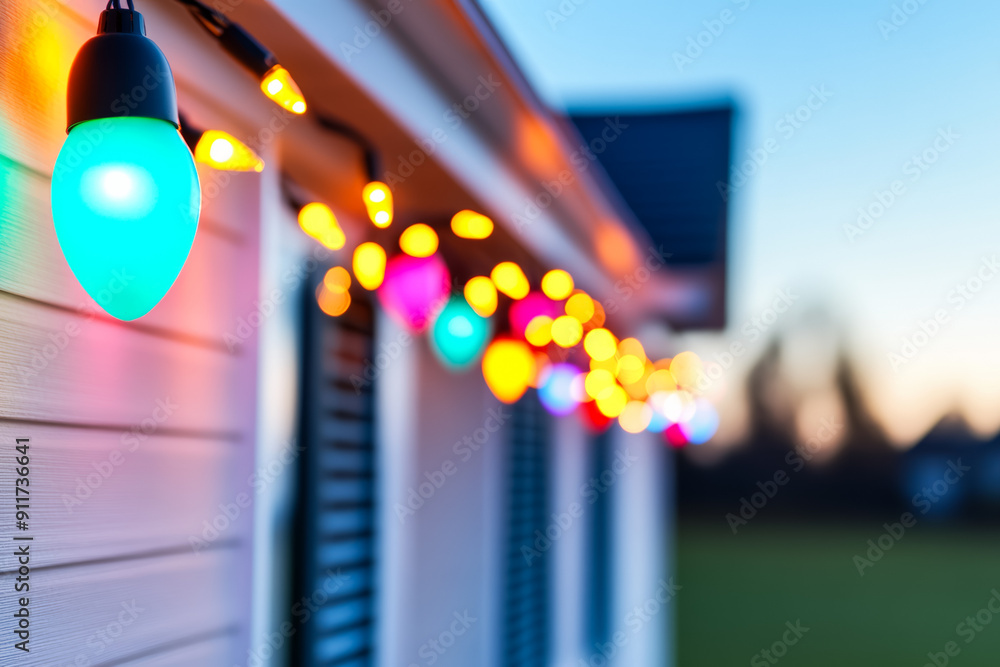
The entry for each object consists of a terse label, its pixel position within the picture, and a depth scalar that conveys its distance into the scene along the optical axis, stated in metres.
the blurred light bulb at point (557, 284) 4.00
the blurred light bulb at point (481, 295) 3.08
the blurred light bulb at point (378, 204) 2.29
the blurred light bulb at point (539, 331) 3.70
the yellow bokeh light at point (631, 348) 6.29
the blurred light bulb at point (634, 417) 6.60
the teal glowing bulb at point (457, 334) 2.98
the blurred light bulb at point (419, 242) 2.84
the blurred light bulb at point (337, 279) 2.97
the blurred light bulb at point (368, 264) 2.58
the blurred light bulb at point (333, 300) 2.90
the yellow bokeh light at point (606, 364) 5.21
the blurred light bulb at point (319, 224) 2.28
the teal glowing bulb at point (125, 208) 1.12
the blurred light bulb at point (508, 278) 3.44
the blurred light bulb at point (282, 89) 1.67
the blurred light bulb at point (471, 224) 3.04
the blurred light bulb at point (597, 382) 5.24
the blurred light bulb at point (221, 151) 1.73
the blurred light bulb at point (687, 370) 7.84
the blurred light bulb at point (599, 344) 4.94
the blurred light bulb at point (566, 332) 4.16
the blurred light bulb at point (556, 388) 4.61
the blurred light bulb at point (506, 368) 3.60
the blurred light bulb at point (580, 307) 4.34
